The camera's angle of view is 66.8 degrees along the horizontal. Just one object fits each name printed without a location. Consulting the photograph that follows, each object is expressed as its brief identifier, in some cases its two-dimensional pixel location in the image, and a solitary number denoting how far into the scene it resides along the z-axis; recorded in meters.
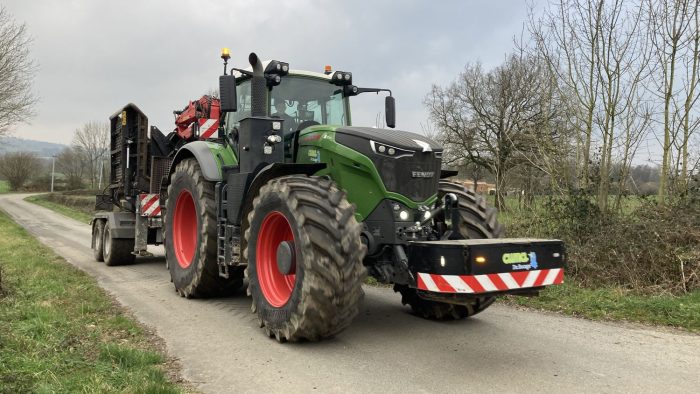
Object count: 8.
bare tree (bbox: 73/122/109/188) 65.44
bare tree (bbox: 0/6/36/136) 23.33
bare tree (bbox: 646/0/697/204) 8.05
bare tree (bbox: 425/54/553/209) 27.56
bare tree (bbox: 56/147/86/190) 63.78
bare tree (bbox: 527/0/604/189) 8.95
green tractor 4.27
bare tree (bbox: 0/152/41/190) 61.69
